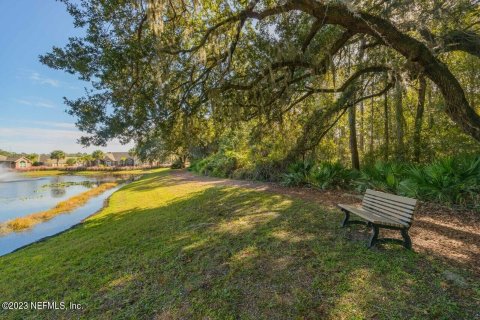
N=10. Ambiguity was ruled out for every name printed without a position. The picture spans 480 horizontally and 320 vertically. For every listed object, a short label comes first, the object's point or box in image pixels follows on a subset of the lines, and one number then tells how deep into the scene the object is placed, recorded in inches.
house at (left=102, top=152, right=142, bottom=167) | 2896.2
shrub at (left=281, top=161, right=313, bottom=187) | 388.4
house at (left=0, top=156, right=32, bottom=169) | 2795.3
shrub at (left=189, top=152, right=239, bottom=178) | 679.7
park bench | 141.8
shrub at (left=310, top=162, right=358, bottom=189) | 348.5
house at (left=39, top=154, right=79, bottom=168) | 2945.4
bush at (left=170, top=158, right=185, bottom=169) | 1605.7
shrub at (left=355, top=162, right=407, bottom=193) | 282.8
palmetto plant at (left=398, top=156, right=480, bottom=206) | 223.0
